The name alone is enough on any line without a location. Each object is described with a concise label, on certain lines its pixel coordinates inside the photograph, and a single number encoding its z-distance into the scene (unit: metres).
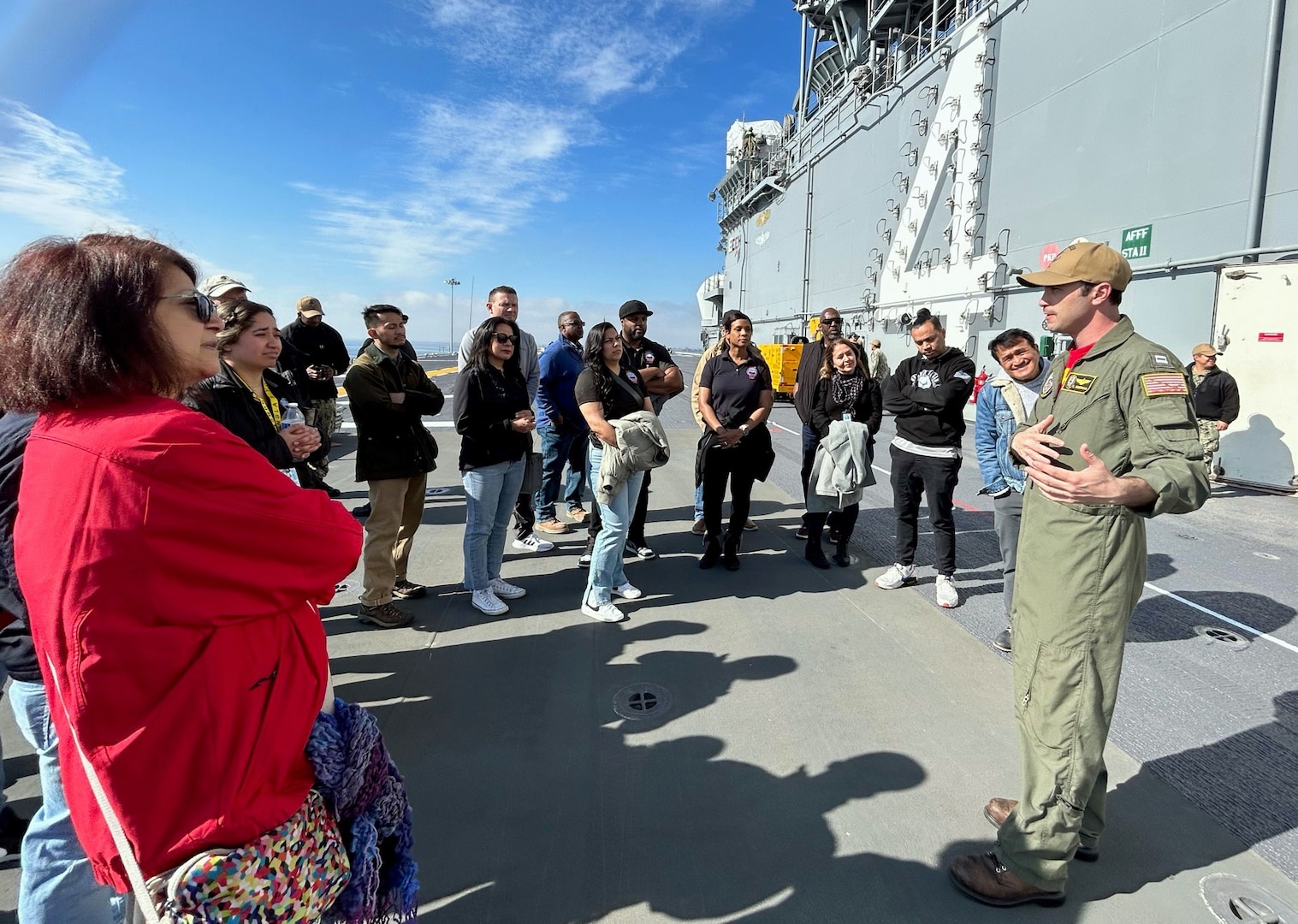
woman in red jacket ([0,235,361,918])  0.98
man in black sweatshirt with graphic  4.37
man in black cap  4.67
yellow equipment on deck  17.17
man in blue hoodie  5.83
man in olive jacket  3.90
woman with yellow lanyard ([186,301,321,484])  2.72
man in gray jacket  5.43
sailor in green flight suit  1.82
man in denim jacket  3.72
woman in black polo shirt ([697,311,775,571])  5.00
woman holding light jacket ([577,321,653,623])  4.12
